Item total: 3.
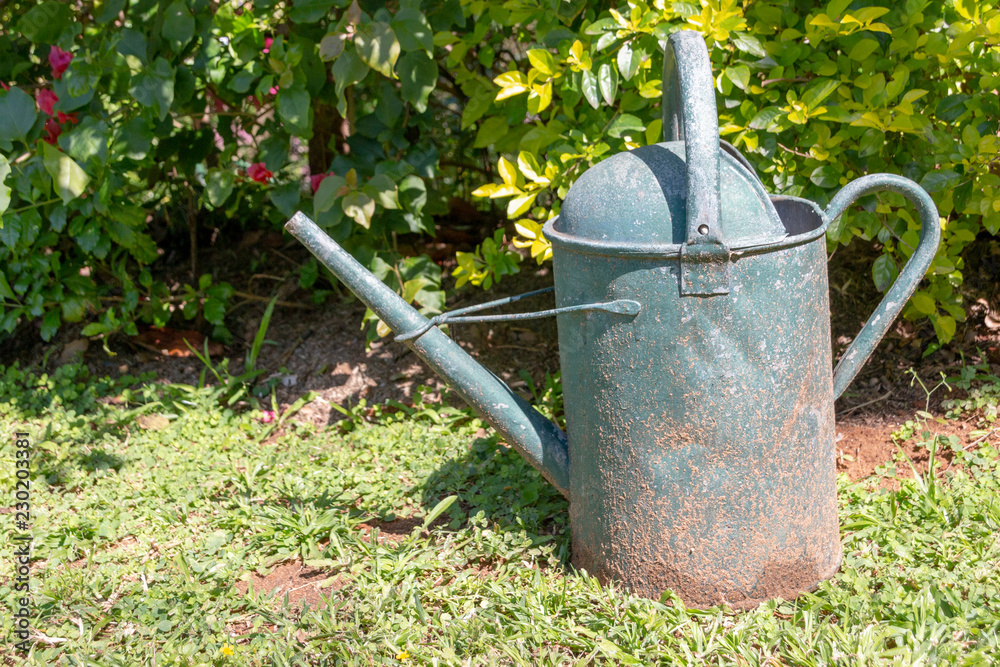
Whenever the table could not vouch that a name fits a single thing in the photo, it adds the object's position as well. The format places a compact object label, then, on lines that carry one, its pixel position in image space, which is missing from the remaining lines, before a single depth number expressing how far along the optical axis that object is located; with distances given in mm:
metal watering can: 1669
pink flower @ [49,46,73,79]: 2799
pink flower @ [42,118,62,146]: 2840
